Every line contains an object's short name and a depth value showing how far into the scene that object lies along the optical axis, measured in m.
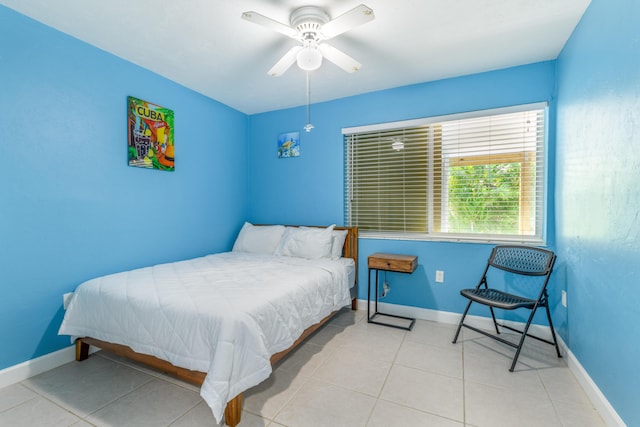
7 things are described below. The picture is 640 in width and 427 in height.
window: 2.55
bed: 1.44
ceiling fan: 1.60
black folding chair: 2.03
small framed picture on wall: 3.53
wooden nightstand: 2.63
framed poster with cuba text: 2.48
